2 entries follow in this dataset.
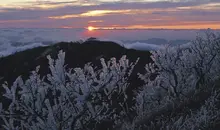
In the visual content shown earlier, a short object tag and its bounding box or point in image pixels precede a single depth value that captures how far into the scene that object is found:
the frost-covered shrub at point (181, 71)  15.34
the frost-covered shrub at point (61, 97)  7.95
